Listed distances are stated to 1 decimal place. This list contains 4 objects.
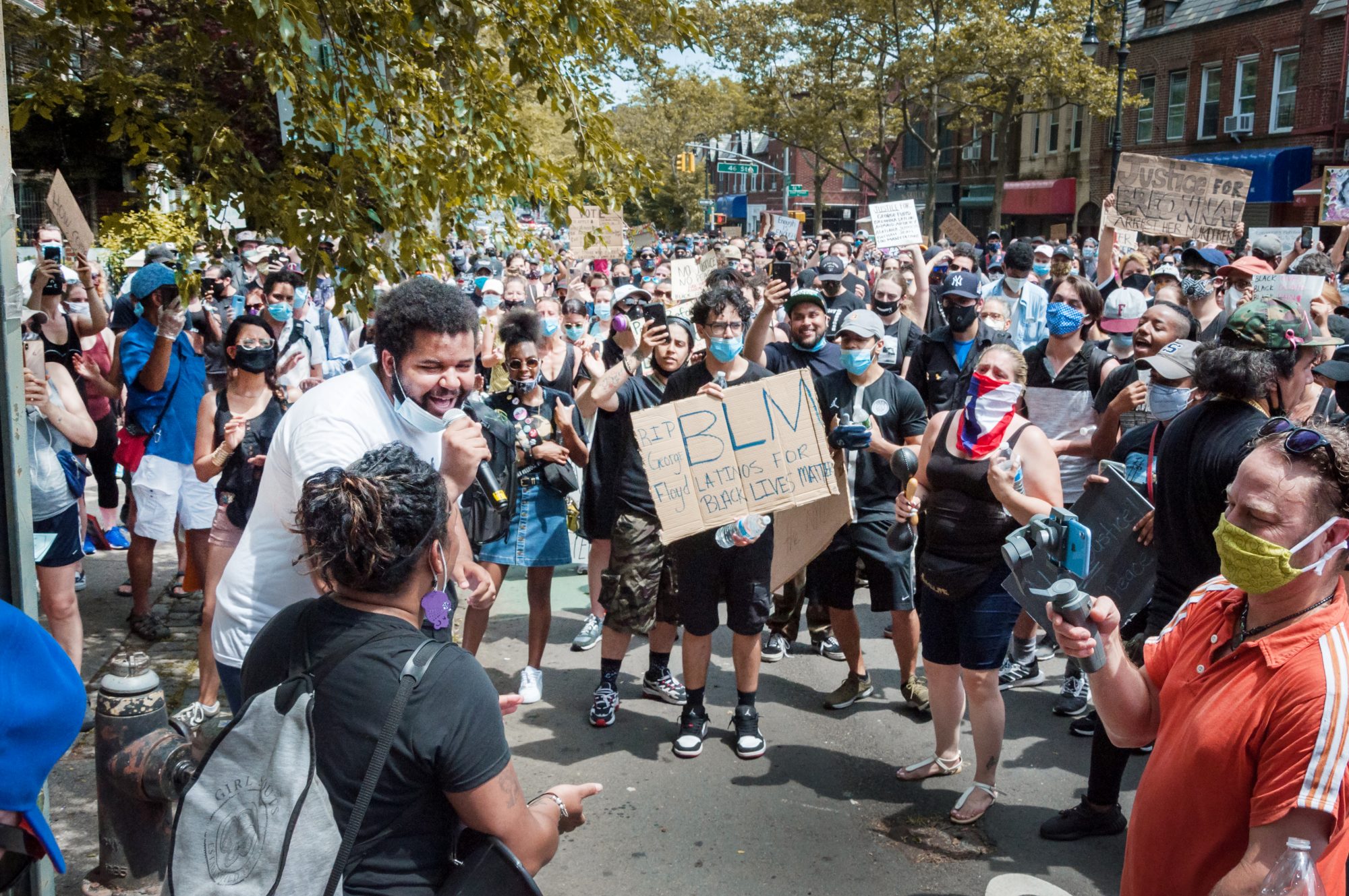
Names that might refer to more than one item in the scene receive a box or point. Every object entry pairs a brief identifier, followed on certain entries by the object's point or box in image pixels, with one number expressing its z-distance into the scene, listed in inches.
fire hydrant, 137.6
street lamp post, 993.5
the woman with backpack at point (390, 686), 87.6
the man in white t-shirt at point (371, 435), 123.7
